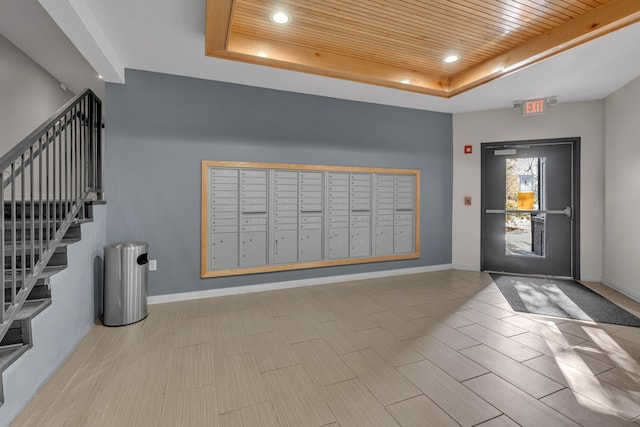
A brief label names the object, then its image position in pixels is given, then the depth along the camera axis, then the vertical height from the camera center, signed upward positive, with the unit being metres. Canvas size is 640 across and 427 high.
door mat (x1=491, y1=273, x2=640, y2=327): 2.84 -0.97
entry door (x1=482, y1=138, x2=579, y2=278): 4.15 +0.09
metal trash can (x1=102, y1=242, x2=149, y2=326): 2.57 -0.64
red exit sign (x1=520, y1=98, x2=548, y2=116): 3.90 +1.43
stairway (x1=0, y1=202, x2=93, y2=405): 1.55 -0.40
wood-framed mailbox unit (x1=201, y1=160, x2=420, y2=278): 3.36 -0.04
